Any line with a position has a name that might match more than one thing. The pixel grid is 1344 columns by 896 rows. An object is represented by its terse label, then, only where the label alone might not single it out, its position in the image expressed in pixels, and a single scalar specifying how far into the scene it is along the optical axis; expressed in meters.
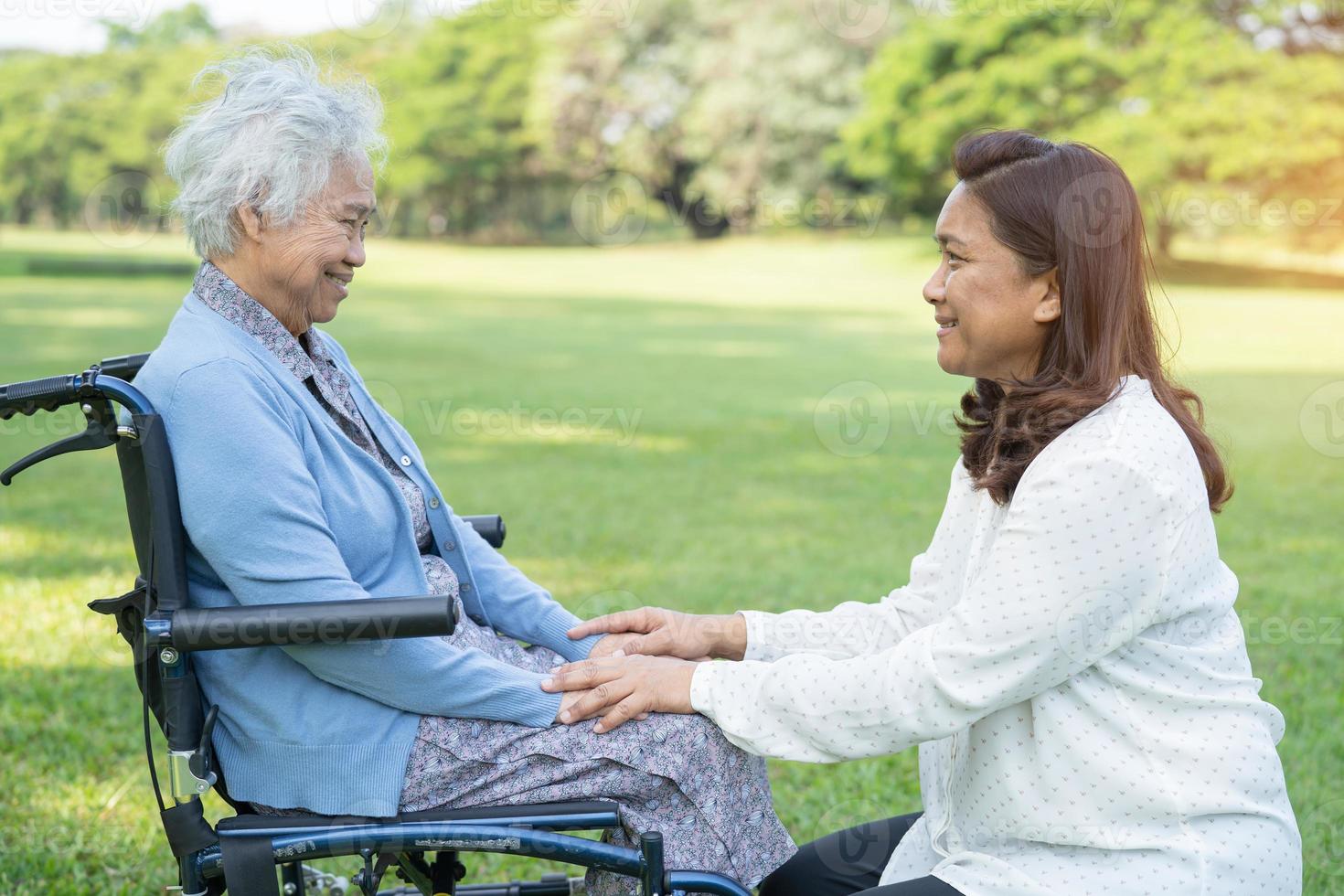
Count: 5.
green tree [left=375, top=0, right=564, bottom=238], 60.50
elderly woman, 1.96
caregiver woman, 1.85
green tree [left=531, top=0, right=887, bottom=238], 46.06
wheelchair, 1.86
